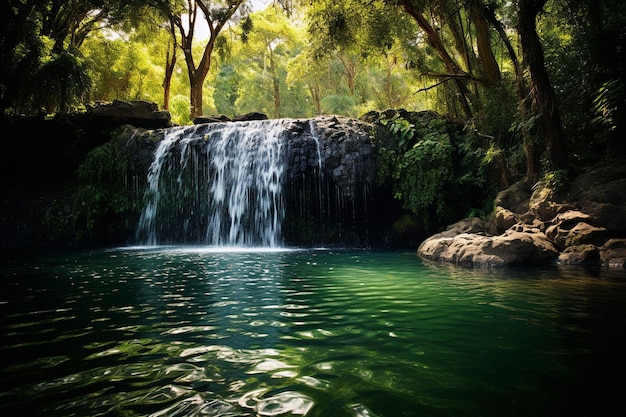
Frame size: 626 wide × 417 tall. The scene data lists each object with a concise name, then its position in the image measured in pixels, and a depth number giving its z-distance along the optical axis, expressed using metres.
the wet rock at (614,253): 6.24
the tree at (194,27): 20.02
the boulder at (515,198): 9.34
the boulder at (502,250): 6.97
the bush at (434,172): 11.90
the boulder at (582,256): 6.65
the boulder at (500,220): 8.56
